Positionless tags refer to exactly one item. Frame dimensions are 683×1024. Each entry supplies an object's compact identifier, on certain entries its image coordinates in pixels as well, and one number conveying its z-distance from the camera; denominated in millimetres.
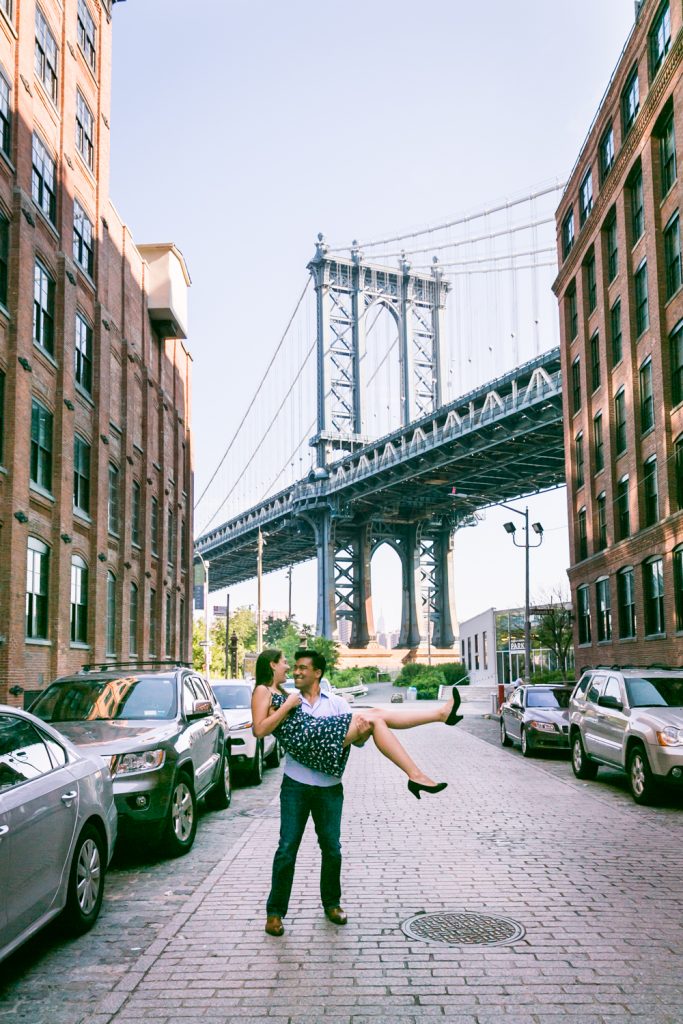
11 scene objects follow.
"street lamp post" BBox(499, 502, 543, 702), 34938
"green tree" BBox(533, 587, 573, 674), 44375
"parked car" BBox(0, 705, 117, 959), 5266
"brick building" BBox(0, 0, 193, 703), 20188
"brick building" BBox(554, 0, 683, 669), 27328
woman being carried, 5887
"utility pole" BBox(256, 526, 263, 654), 51084
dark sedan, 18656
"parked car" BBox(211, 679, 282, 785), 14562
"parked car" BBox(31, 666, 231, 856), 8805
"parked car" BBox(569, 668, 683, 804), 12008
